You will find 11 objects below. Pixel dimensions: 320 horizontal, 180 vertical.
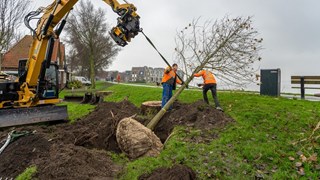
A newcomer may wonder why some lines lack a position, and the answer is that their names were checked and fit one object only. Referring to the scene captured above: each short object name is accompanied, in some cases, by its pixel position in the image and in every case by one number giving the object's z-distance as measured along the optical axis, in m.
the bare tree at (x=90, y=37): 25.77
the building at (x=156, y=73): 53.21
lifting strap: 6.40
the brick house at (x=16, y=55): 23.26
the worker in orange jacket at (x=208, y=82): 7.17
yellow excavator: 7.27
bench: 9.70
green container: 9.51
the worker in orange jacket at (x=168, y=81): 7.29
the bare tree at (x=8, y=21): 13.83
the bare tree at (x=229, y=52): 7.55
